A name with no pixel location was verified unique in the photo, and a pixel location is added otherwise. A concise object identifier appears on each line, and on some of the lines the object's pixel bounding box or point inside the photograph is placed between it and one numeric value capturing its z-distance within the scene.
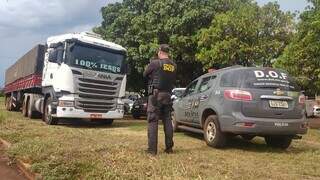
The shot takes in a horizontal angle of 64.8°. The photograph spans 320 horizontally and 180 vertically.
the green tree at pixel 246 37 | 13.13
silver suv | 4.80
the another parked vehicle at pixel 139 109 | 12.94
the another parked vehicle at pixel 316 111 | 18.39
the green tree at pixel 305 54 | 11.58
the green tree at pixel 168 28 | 14.67
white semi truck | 7.59
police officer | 4.43
